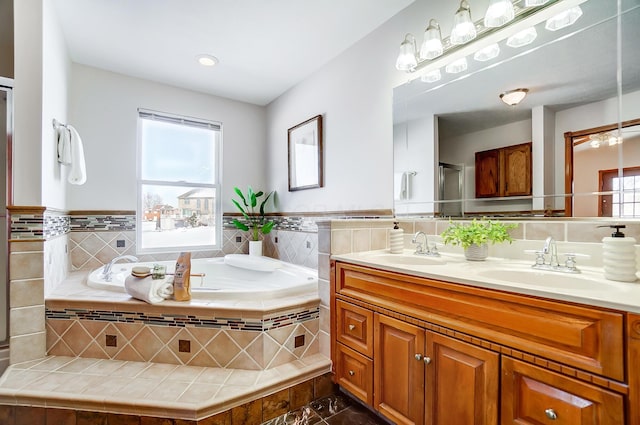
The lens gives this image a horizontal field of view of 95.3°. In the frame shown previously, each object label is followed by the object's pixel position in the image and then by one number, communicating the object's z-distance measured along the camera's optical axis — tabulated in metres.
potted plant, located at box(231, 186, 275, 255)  3.30
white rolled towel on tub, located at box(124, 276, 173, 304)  1.77
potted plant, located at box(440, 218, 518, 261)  1.46
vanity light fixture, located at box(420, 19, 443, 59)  1.73
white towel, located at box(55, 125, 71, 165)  2.10
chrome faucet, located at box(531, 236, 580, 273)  1.22
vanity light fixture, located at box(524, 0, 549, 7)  1.38
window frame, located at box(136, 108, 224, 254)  2.99
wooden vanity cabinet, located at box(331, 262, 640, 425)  0.82
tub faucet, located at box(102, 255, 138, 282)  2.29
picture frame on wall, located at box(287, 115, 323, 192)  2.79
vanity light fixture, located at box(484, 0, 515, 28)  1.45
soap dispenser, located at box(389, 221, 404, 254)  1.84
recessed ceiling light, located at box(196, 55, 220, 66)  2.60
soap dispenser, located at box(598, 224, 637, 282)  1.03
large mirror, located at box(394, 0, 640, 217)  1.24
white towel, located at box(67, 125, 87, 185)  2.19
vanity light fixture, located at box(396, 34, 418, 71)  1.87
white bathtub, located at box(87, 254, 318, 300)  2.49
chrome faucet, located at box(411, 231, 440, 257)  1.74
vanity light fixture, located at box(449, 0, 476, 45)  1.57
